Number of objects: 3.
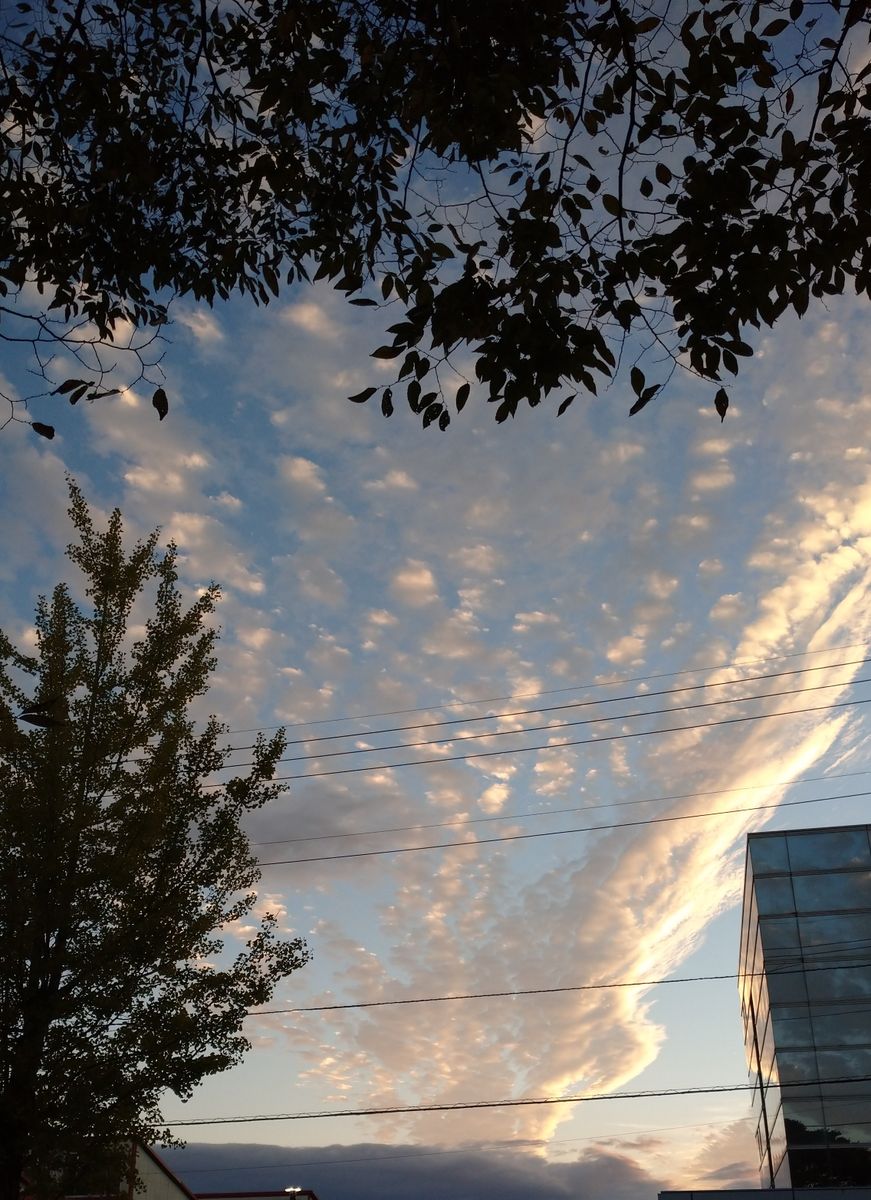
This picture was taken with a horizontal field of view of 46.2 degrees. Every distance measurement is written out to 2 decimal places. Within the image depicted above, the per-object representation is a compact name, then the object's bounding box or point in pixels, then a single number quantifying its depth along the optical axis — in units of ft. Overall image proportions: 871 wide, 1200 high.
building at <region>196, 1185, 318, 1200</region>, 123.13
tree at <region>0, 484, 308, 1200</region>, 37.86
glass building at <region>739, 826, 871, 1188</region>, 94.07
